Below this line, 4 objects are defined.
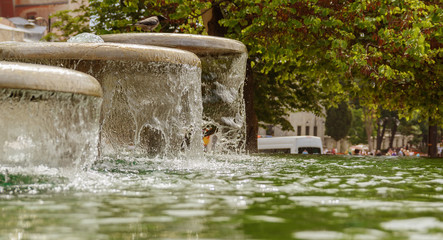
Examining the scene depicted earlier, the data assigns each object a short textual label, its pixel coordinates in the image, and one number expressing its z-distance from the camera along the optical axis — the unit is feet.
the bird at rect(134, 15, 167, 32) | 38.72
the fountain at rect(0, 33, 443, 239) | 13.46
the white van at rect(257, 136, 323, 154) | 147.41
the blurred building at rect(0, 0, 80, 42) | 212.02
